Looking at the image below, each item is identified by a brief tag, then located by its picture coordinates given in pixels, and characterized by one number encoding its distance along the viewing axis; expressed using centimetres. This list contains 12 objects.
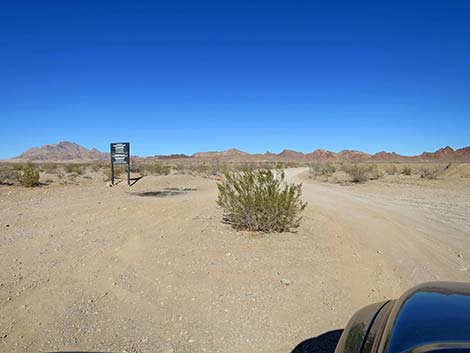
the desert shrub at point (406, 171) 3676
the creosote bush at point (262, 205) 985
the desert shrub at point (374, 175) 3319
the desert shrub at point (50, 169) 4256
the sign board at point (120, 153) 2350
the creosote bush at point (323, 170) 4134
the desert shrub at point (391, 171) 3988
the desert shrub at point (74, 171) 4020
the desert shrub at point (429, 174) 3124
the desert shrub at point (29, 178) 2233
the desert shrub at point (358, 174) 3036
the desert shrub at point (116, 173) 3264
